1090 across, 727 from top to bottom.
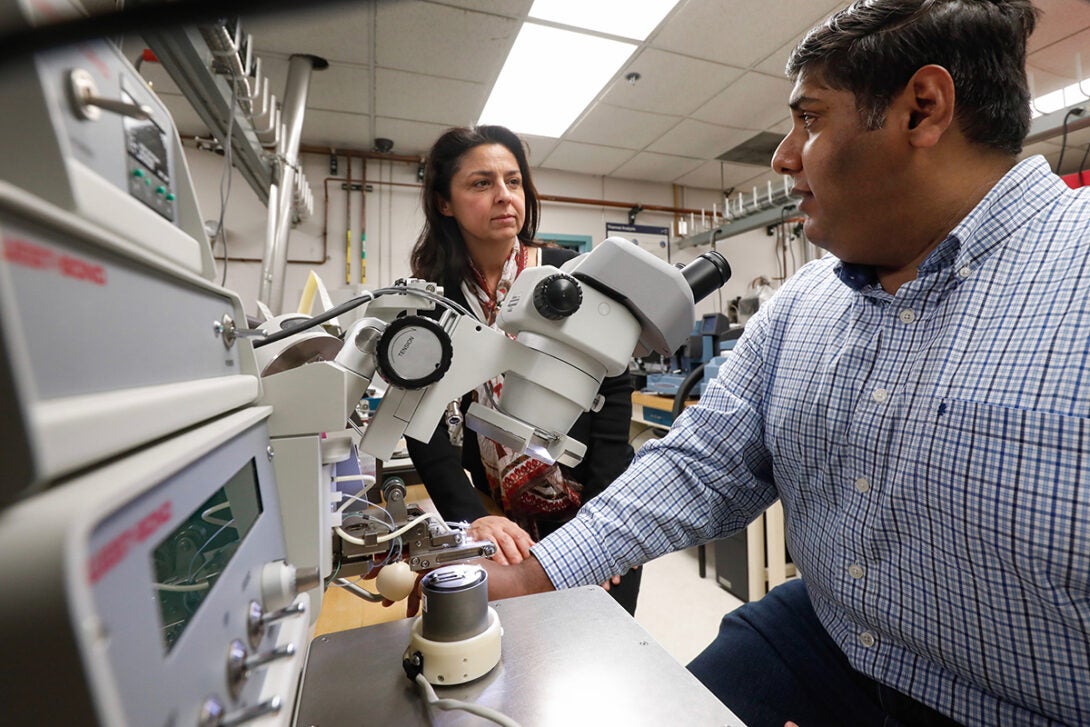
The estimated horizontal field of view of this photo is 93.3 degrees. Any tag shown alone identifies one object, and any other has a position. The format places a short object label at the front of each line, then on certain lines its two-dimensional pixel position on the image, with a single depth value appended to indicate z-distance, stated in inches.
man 23.4
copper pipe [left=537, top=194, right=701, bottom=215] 175.8
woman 43.1
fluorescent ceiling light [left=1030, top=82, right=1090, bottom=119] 79.3
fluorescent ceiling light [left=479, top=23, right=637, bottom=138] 102.0
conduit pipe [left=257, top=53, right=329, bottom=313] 100.2
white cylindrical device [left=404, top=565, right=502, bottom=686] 18.9
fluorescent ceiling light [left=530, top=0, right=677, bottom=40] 90.5
